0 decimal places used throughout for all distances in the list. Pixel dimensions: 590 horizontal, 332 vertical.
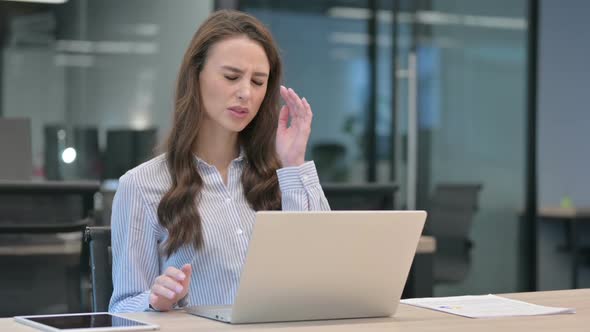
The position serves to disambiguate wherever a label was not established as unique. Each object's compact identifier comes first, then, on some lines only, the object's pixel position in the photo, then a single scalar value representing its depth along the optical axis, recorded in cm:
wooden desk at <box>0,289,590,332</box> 290
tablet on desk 277
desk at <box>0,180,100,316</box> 618
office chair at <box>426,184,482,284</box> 963
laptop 281
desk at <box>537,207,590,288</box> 1028
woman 364
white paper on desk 332
